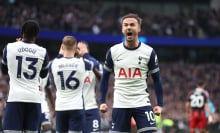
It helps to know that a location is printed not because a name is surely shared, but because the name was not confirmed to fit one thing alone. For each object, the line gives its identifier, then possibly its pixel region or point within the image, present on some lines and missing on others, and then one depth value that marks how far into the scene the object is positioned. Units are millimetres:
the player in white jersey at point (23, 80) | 10574
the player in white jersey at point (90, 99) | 14753
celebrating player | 10857
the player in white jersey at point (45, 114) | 14450
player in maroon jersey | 26793
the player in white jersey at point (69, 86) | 12975
